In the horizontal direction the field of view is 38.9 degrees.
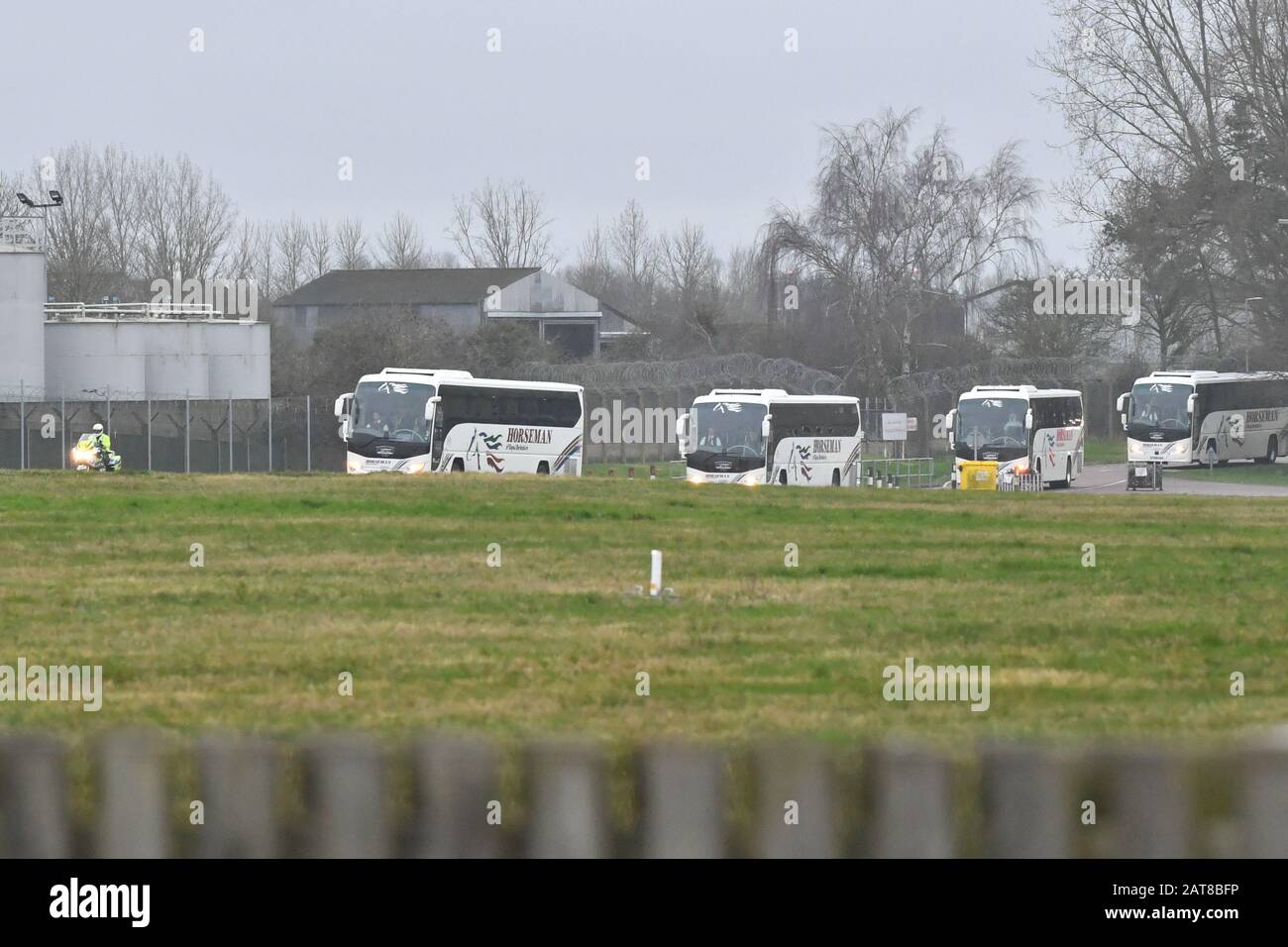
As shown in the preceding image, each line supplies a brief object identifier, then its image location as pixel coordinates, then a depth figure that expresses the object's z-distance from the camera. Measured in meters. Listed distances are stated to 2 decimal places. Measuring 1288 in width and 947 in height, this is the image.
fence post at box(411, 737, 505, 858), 8.54
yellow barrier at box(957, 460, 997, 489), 50.00
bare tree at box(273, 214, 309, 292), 115.44
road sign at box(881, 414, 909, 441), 56.31
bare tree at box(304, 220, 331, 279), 118.50
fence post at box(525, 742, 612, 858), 8.47
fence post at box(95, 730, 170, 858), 8.72
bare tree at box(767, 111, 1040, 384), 70.81
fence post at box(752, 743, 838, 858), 8.41
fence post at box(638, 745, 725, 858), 8.43
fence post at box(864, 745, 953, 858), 8.37
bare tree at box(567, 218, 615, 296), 130.25
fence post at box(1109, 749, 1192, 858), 8.37
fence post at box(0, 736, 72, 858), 8.74
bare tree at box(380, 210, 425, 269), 121.94
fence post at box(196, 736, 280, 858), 8.64
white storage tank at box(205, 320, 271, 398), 67.75
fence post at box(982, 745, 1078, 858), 8.38
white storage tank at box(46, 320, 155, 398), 64.25
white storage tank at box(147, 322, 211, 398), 66.25
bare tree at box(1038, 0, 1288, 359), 58.78
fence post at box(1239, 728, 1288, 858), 8.38
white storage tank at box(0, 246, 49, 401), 60.47
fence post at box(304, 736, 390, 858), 8.56
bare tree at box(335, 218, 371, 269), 119.44
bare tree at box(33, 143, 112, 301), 84.69
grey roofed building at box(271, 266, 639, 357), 104.50
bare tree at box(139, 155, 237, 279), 90.56
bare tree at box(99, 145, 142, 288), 89.44
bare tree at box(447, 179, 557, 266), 122.19
